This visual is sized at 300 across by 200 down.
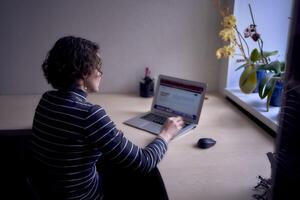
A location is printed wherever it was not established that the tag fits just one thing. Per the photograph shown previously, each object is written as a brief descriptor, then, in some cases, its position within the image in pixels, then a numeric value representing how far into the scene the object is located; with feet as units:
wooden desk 3.60
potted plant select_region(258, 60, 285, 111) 5.41
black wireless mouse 4.54
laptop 5.23
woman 3.51
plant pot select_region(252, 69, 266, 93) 5.89
